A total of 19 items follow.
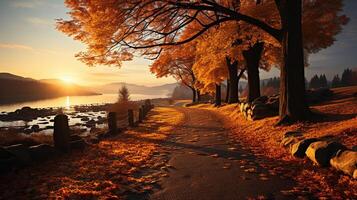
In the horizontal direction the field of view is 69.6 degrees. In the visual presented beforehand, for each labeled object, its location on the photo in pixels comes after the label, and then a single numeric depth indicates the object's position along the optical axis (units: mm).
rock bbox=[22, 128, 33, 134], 29036
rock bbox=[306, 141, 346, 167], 6121
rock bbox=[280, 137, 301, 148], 8052
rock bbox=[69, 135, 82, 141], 10446
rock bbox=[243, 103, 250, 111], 16847
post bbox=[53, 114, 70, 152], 9156
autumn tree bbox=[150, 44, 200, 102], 42709
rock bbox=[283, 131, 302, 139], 8662
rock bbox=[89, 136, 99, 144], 11842
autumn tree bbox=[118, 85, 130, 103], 40469
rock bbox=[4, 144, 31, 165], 7016
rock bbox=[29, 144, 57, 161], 7773
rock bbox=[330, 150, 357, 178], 5165
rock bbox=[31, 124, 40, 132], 30420
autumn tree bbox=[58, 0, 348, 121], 11188
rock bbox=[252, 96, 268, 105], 16397
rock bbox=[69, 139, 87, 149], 9914
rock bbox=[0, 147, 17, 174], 6583
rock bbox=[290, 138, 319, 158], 7223
